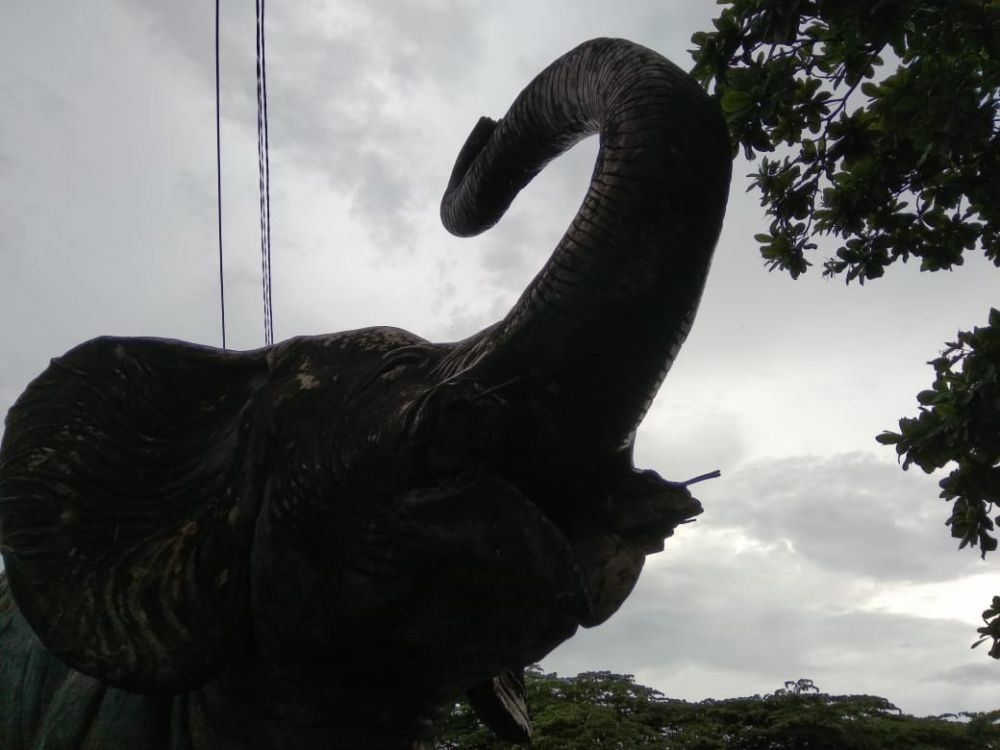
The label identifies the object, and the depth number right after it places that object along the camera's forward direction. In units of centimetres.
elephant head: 162
